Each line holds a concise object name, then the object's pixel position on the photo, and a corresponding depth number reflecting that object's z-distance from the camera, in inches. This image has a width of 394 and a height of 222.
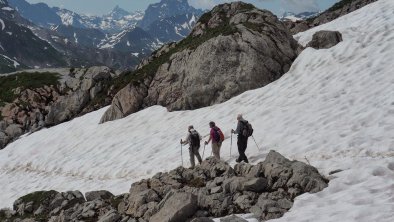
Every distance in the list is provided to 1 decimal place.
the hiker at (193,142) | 941.2
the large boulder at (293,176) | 623.2
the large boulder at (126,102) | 1590.8
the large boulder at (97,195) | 849.5
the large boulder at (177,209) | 586.9
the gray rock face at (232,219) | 557.4
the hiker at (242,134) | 864.3
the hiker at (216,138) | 920.9
